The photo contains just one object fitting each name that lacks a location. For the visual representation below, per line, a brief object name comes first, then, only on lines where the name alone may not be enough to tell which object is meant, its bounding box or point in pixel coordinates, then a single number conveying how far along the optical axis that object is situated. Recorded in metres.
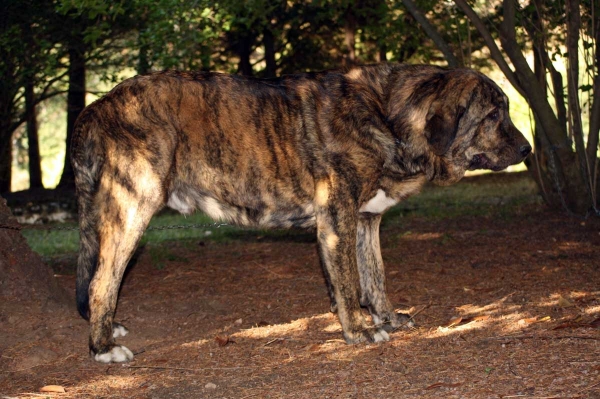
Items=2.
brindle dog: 5.47
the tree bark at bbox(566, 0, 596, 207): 8.89
